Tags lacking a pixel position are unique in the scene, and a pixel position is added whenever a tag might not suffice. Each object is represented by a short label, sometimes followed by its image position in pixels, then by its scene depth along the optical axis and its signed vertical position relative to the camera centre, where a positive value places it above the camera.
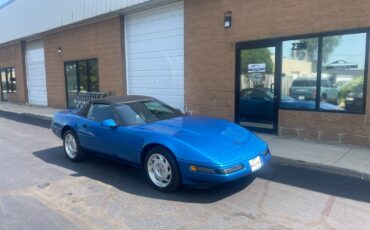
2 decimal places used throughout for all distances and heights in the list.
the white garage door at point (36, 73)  18.25 +0.42
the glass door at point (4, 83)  22.61 -0.18
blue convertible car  4.16 -0.92
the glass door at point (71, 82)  15.66 -0.09
